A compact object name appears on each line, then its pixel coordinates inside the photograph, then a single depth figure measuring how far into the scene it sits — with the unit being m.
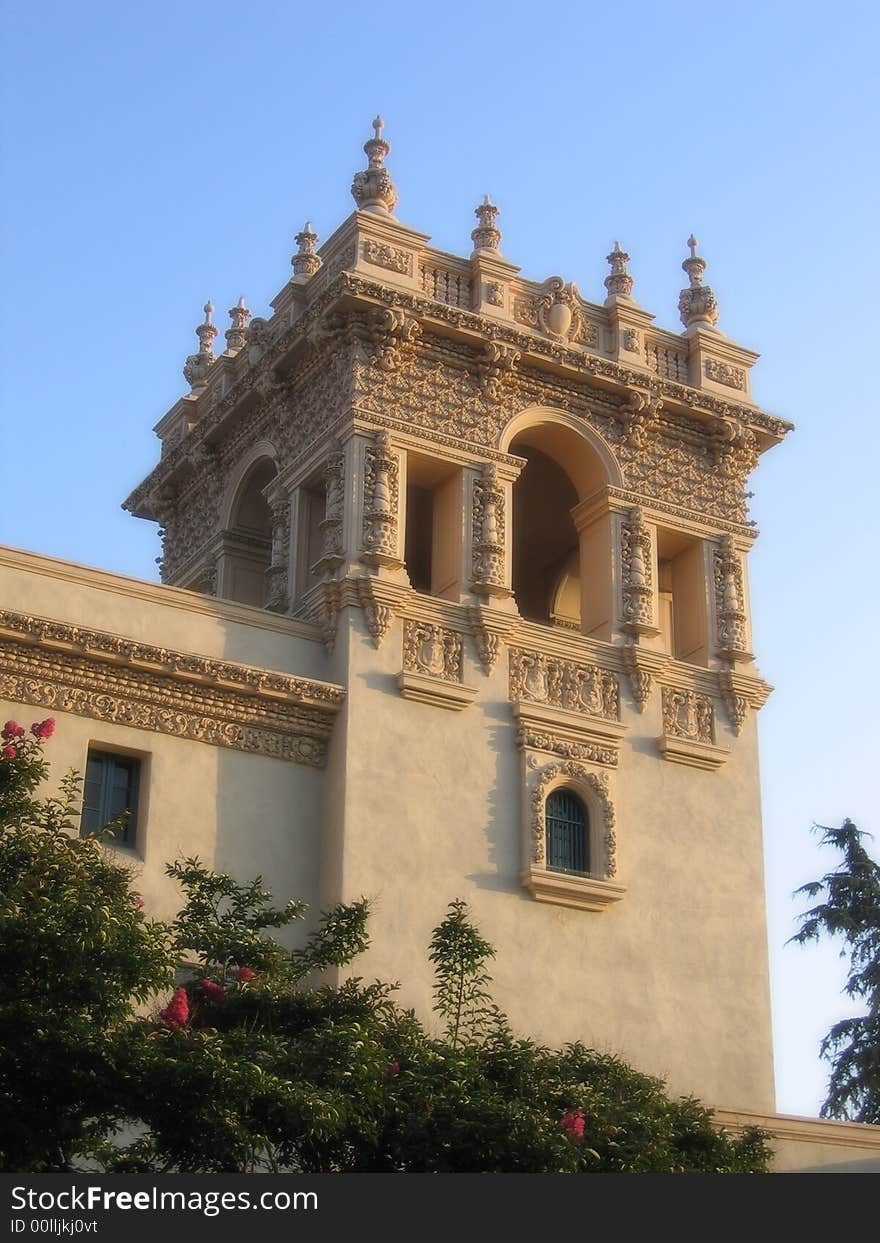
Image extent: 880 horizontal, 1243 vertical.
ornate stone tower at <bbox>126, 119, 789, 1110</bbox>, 24.78
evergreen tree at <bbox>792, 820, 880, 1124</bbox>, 35.78
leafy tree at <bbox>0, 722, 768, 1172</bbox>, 16.53
